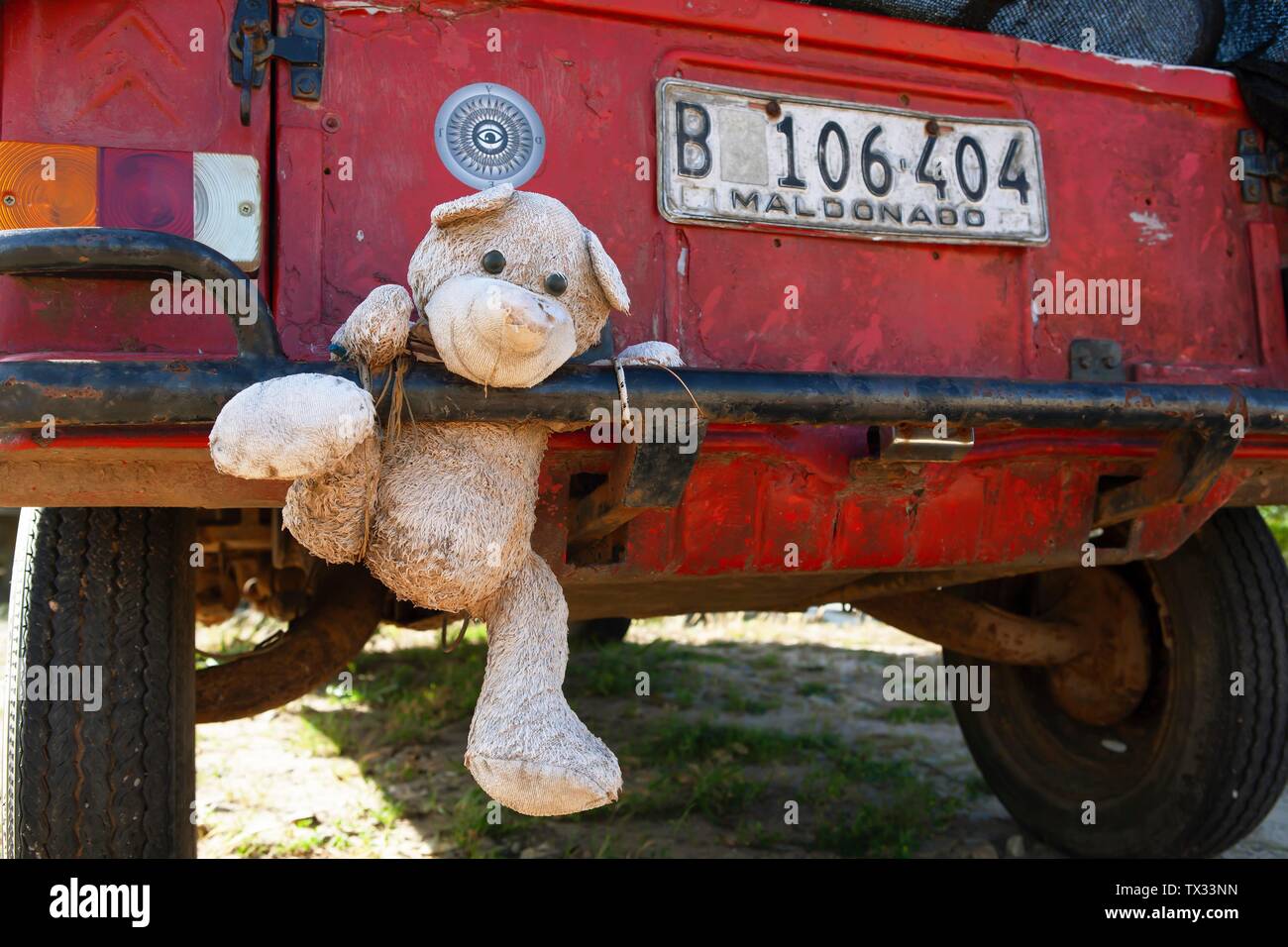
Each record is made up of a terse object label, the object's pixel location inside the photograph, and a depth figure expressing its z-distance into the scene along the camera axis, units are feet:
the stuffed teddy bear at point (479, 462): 4.26
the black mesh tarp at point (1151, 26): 7.59
